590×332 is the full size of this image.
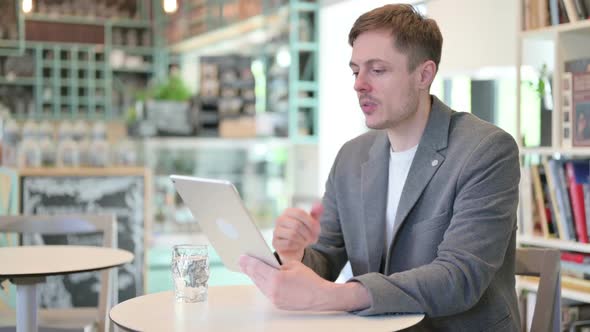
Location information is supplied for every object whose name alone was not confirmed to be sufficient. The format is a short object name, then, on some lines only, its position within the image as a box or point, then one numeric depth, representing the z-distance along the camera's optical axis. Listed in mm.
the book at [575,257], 3324
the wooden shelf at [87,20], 11298
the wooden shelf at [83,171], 4965
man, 1730
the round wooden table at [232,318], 1604
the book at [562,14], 3376
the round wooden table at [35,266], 2385
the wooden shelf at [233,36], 8241
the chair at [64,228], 3164
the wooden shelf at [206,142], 6875
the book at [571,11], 3287
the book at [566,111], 3324
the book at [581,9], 3281
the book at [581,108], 3250
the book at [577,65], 3266
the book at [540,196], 3480
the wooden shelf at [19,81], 10969
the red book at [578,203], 3260
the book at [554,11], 3398
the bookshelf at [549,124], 3316
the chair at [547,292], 2125
